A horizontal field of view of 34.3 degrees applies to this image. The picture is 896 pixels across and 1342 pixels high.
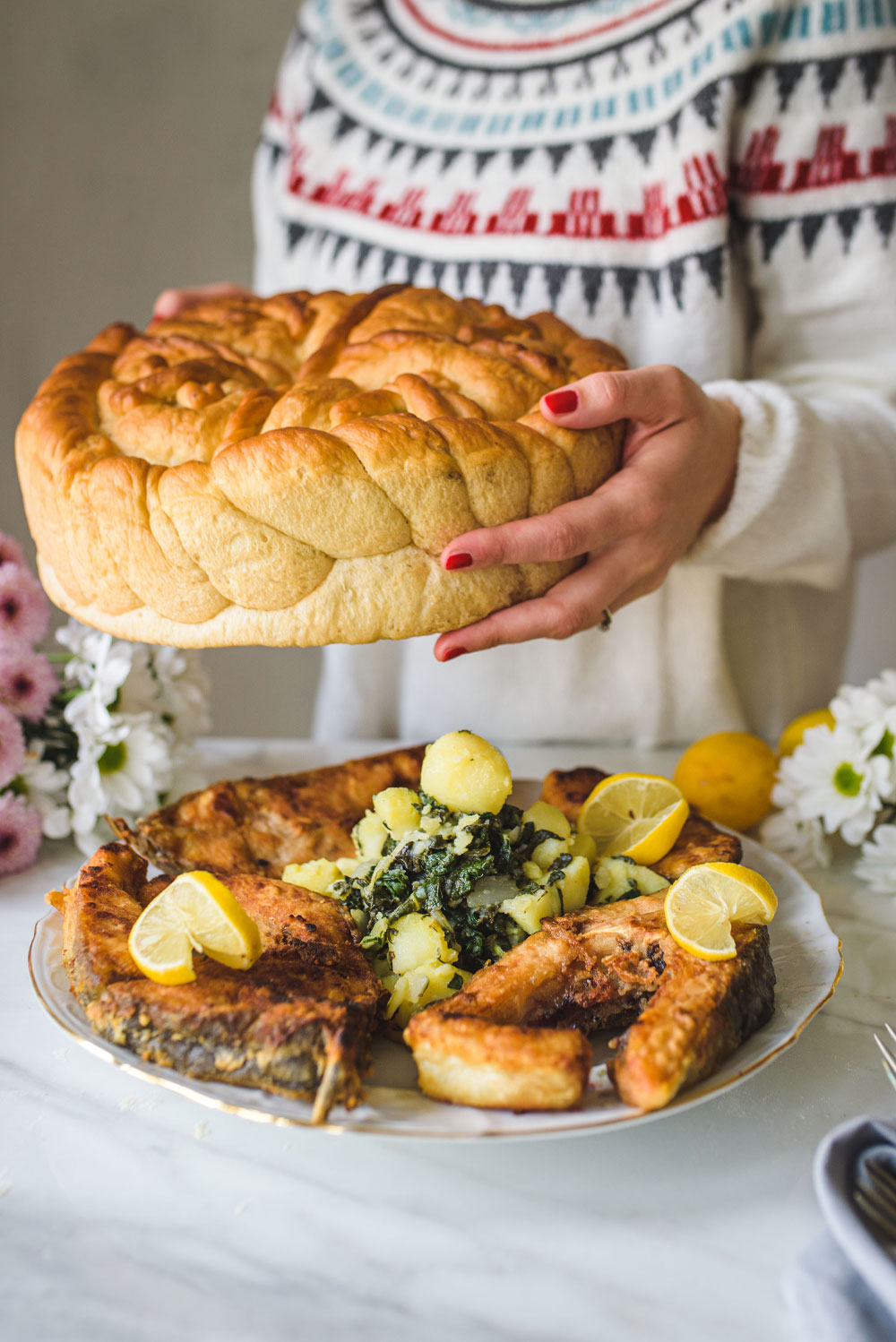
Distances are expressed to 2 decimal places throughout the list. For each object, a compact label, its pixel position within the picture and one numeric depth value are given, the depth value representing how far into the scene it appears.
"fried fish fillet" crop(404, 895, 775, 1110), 0.55
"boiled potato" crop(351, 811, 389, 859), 0.71
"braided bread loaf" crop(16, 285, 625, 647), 0.64
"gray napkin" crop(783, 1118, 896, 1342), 0.50
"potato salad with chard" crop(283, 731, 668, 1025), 0.64
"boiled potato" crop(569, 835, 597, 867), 0.71
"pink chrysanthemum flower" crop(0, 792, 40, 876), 0.82
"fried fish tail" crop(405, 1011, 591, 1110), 0.54
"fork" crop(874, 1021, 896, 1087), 0.58
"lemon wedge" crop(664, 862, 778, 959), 0.61
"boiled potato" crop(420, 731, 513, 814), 0.69
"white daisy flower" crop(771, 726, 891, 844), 0.80
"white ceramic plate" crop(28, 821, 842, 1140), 0.53
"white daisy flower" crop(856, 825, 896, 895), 0.80
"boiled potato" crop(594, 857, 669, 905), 0.68
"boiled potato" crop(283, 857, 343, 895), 0.70
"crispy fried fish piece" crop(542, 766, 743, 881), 0.70
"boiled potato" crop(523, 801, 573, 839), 0.72
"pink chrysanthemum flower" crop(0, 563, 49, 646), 0.82
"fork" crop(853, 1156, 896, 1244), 0.53
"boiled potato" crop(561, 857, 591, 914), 0.67
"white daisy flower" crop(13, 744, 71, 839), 0.84
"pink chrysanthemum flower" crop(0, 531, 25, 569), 0.84
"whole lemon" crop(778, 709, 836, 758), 0.89
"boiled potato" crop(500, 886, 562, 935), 0.65
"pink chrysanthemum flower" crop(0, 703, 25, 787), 0.80
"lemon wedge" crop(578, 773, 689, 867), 0.73
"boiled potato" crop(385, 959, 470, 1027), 0.61
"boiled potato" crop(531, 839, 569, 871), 0.69
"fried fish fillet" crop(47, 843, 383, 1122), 0.55
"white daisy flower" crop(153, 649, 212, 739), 0.91
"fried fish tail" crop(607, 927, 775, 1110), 0.55
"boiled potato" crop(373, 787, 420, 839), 0.71
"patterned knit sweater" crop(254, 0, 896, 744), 0.91
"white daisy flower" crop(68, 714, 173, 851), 0.84
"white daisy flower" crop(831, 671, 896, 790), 0.81
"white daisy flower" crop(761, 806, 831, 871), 0.83
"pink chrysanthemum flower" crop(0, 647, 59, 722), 0.83
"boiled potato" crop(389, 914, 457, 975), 0.63
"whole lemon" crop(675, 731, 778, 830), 0.86
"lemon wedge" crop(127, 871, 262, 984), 0.59
